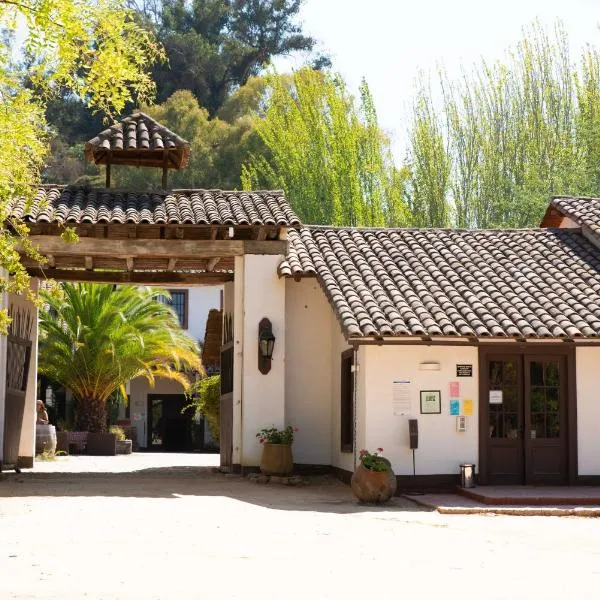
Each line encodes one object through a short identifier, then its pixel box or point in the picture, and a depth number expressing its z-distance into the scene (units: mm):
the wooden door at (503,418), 17016
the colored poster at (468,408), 16906
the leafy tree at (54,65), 12258
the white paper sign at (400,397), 16734
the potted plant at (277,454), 17969
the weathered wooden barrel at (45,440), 26484
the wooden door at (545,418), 17125
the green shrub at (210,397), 24000
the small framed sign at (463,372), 16969
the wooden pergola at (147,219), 18500
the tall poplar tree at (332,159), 37375
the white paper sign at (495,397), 17047
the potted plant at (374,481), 15125
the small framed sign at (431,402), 16828
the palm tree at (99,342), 30344
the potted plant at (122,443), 31672
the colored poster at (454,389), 16906
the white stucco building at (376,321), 16766
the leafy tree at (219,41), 48281
